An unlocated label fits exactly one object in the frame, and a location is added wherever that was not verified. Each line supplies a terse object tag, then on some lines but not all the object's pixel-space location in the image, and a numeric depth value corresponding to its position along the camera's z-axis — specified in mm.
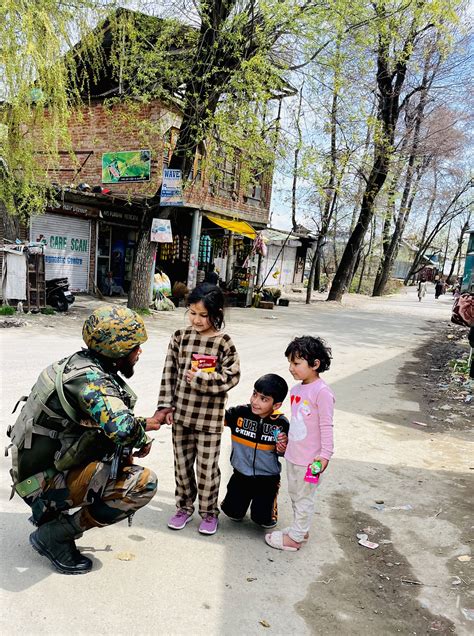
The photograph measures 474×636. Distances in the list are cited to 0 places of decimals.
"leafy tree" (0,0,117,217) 7840
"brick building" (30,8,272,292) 13914
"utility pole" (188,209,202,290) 15336
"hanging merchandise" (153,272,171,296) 14367
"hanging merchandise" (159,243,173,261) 18344
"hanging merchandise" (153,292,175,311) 14234
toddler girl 2793
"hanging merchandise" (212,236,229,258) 19714
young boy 2982
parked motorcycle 11805
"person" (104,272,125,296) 16844
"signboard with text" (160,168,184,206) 11422
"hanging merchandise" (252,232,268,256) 18016
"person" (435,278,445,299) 35003
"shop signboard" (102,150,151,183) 15211
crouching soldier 2199
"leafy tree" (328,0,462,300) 11375
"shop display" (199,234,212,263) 19447
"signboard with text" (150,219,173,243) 12141
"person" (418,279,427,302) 30553
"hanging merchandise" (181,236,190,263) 18692
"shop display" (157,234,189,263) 18375
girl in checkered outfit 2832
